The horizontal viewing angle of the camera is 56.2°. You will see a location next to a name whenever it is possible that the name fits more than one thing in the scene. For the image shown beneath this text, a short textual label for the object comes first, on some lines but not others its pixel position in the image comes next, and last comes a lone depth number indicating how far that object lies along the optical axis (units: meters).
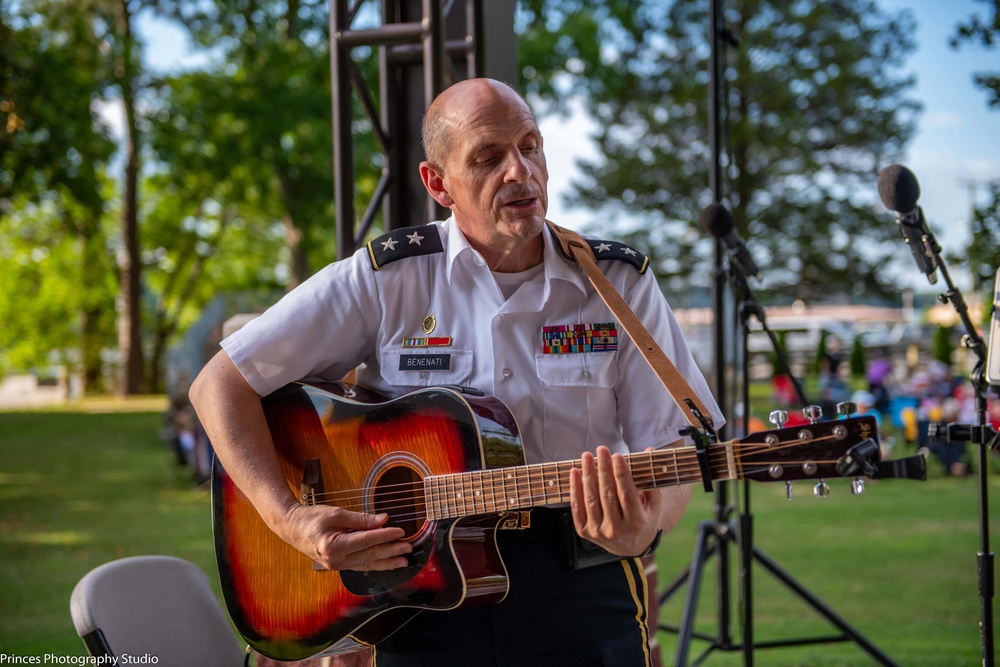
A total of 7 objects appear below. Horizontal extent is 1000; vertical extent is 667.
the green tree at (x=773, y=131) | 19.83
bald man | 1.85
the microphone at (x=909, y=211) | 2.16
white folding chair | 2.27
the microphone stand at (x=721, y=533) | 3.10
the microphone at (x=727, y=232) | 2.88
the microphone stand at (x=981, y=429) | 2.17
